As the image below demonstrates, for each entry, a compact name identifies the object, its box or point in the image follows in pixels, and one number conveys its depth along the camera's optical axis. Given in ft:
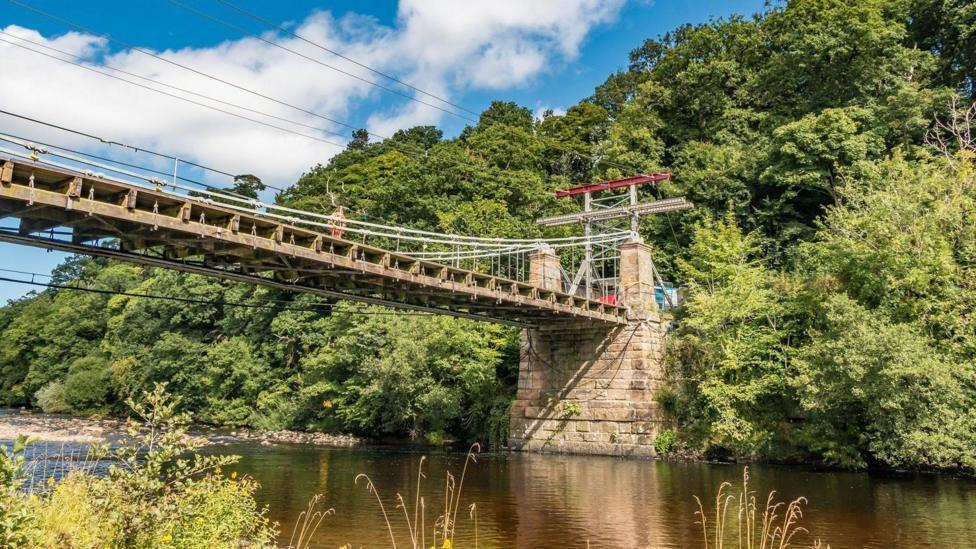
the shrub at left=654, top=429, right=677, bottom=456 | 77.82
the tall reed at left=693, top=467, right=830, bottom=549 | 32.45
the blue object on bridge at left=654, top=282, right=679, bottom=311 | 92.61
